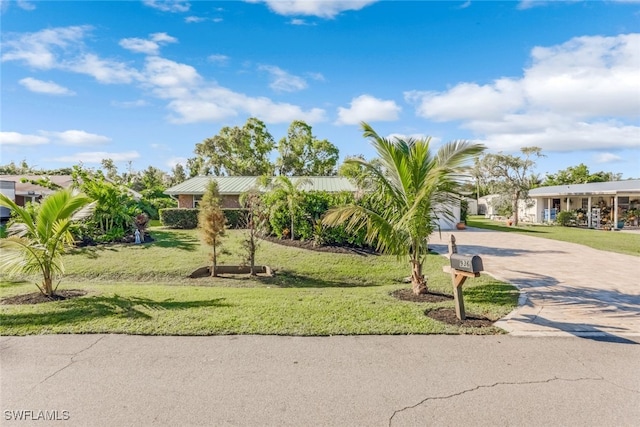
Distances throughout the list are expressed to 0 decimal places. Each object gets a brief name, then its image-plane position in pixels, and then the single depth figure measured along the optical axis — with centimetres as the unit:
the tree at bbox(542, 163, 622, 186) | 3844
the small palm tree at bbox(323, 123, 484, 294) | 645
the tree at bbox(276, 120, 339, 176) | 3822
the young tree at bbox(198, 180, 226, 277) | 998
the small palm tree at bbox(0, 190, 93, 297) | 608
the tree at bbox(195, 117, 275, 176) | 3950
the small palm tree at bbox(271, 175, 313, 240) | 1280
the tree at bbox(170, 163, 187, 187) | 5176
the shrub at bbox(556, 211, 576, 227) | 2630
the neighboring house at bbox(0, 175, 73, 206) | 2152
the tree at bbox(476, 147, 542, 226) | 2898
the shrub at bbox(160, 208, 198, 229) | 1962
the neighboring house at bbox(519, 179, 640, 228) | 2361
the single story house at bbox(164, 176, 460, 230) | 2438
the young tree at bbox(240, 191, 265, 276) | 1033
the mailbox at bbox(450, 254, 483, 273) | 484
